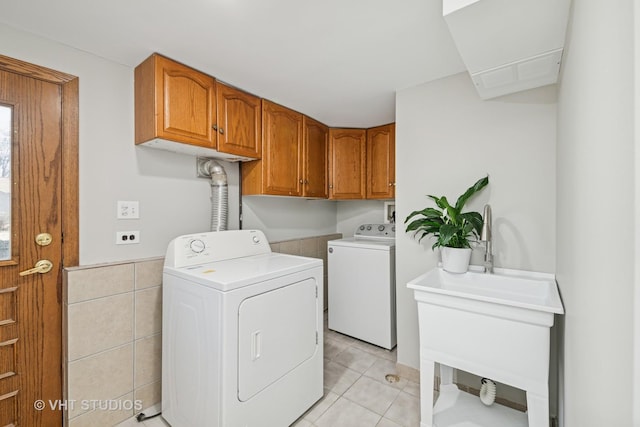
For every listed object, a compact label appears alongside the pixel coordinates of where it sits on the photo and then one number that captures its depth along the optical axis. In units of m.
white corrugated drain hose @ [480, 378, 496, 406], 1.56
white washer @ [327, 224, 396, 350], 2.53
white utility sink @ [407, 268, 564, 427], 1.20
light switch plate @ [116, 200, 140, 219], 1.75
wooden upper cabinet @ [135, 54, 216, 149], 1.64
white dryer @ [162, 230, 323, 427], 1.36
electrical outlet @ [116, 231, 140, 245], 1.74
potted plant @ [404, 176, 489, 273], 1.67
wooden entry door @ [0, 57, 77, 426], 1.40
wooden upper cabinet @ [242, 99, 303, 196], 2.34
